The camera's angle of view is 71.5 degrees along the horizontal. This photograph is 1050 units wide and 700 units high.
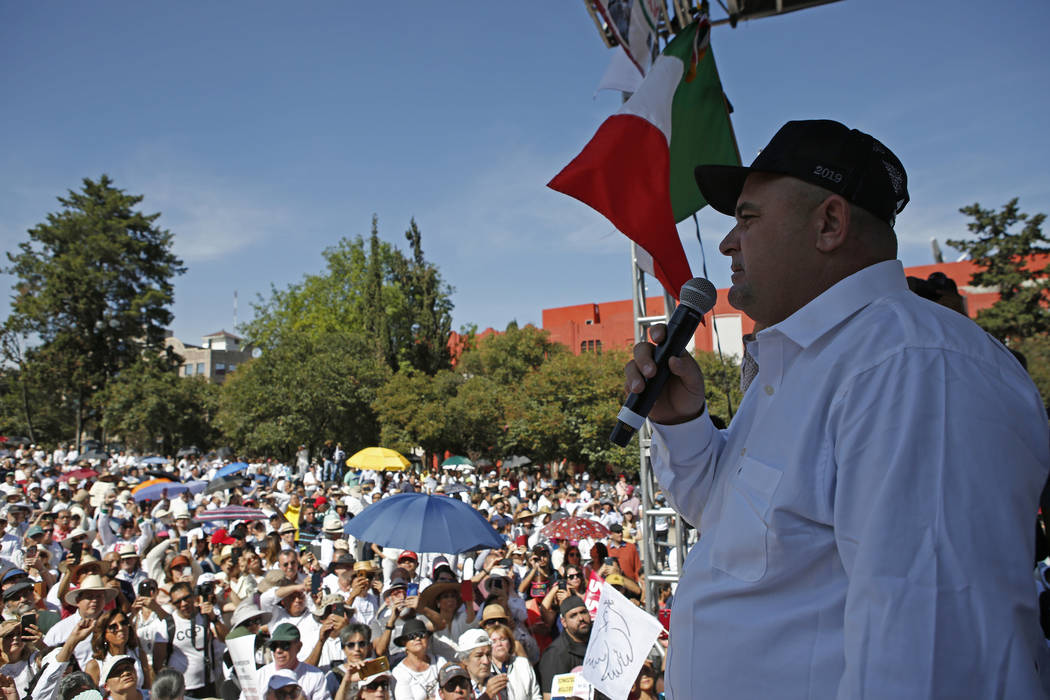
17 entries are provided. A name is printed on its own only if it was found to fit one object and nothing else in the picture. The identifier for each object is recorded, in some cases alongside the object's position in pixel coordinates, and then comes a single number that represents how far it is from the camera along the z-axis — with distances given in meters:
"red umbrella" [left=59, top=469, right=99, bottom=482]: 21.00
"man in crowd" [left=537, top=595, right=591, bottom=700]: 5.69
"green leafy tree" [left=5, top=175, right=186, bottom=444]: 44.19
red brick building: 44.53
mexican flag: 4.48
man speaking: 0.87
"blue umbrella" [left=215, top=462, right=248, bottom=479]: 22.47
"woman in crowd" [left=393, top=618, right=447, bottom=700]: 5.20
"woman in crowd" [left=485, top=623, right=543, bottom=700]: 5.43
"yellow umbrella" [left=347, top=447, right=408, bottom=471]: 20.16
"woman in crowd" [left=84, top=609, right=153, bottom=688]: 5.41
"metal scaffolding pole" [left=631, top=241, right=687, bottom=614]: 5.43
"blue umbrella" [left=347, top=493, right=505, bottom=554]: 7.25
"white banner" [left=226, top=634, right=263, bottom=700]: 5.50
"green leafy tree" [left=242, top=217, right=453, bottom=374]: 46.88
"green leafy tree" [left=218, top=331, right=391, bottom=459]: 36.47
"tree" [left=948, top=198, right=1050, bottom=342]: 36.06
